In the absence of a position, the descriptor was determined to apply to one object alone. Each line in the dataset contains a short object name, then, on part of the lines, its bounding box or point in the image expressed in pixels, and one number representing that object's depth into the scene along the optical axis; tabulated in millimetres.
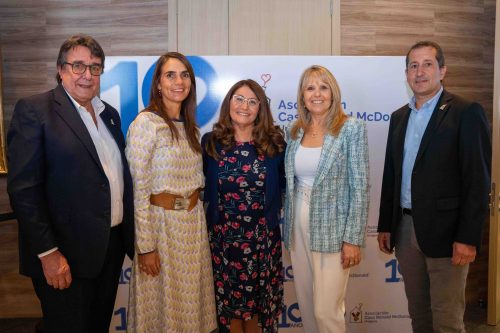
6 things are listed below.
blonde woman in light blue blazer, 1928
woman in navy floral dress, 2068
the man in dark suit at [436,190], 1775
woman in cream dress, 1854
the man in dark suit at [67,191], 1539
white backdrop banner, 2799
